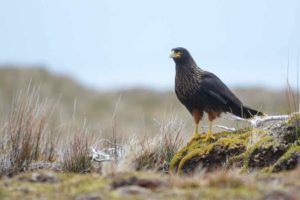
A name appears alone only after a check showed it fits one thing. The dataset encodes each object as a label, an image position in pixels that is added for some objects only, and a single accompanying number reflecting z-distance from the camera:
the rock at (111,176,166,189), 11.55
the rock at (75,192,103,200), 10.82
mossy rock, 15.15
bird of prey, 17.58
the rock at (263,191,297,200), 10.33
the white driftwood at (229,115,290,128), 17.13
